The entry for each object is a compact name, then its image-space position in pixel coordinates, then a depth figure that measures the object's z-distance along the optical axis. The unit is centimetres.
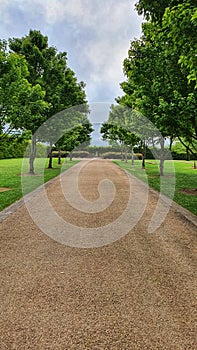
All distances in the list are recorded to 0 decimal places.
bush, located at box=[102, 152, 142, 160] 6123
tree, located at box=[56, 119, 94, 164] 2352
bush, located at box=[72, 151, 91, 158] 6226
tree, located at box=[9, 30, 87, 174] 1777
